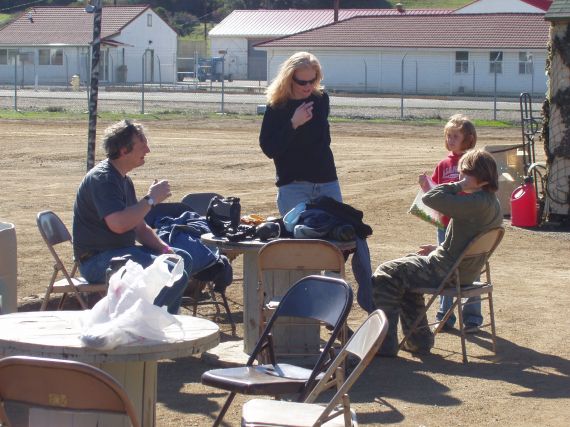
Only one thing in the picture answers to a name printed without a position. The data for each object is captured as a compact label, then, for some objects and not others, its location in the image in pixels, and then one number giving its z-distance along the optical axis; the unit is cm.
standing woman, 1004
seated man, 895
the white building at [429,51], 7026
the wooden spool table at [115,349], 607
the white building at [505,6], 9192
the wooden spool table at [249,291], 975
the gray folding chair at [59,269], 959
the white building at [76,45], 8405
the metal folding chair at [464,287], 989
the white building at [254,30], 9779
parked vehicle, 8523
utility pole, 1243
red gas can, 1855
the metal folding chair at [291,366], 685
